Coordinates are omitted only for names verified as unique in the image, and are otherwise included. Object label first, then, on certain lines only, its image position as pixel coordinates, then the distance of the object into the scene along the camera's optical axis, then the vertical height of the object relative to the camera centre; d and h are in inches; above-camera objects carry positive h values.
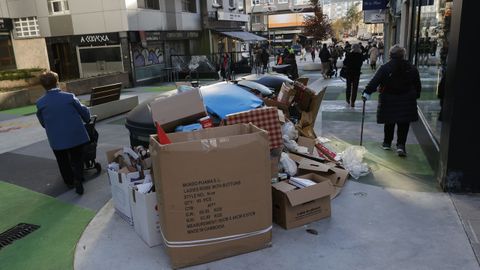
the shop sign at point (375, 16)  909.2 +35.2
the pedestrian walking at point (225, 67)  843.4 -58.4
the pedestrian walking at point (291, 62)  687.5 -45.3
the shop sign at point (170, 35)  847.7 +11.6
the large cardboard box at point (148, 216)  146.3 -62.8
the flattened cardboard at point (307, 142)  234.3 -60.9
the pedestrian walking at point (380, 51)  1169.7 -53.7
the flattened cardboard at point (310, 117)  266.2 -53.8
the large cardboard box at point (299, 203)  154.4 -64.4
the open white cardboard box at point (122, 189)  164.1 -60.3
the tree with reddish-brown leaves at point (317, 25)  1357.4 +31.6
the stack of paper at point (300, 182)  167.0 -59.9
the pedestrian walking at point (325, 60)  719.7 -45.2
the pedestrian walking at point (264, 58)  954.1 -49.5
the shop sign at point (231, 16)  1145.4 +63.7
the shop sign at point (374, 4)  703.7 +47.7
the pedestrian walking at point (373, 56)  858.6 -49.2
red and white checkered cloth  185.3 -37.1
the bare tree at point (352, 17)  3211.1 +125.9
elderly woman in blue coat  199.8 -35.3
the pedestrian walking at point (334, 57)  794.3 -45.7
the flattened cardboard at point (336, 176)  199.3 -68.8
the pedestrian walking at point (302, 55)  1472.1 -74.5
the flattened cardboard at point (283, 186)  158.9 -59.2
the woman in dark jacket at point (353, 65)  420.2 -32.5
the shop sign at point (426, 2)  295.2 +20.7
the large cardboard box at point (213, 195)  127.2 -49.7
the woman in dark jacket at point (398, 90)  243.1 -34.9
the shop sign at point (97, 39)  785.6 +8.7
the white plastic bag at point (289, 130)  229.9 -52.6
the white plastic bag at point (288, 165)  189.2 -59.2
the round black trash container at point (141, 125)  216.8 -44.3
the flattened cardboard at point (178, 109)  181.6 -30.7
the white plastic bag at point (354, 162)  216.0 -69.0
